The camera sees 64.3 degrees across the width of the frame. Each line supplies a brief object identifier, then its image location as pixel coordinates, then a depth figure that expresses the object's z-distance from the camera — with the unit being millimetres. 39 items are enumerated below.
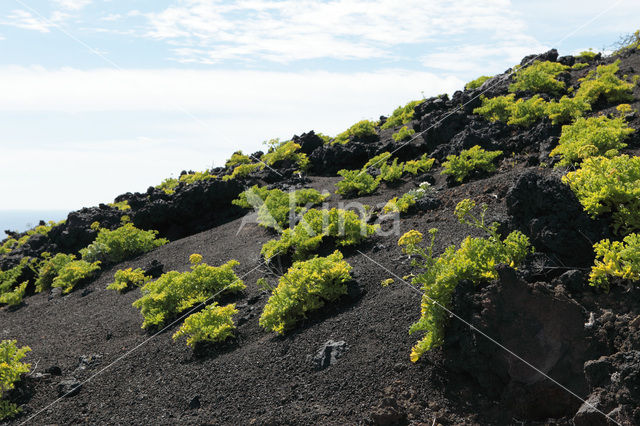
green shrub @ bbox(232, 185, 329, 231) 12375
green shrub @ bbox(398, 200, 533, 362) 5059
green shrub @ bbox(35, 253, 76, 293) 15266
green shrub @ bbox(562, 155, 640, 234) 5277
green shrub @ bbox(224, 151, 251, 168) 22406
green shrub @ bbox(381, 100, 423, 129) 21859
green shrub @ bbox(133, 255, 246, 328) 8906
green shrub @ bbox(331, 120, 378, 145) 20500
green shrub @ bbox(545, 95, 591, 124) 12906
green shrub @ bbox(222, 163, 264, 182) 19000
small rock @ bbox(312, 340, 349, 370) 5883
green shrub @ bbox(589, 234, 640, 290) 4621
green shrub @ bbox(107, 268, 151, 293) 12008
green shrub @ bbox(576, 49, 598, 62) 22156
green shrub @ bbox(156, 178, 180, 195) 22325
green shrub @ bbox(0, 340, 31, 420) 7188
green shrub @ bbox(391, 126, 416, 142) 17578
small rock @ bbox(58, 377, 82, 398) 7375
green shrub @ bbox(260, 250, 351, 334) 7074
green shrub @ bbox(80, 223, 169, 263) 14852
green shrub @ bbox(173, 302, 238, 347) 7332
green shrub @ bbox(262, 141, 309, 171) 19656
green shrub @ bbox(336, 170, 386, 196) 13281
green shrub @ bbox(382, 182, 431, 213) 10508
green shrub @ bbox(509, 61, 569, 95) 17516
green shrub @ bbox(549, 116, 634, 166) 9023
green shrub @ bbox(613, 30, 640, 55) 21109
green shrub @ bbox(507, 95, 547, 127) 14500
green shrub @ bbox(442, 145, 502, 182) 11609
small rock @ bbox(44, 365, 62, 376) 8180
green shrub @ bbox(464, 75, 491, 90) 22375
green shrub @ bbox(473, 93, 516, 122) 15828
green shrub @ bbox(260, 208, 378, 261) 9398
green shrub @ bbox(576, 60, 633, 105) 14742
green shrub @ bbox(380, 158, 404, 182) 13578
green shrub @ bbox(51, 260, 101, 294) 13875
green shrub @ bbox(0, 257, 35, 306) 14422
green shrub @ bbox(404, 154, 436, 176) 13359
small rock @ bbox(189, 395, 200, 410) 6013
